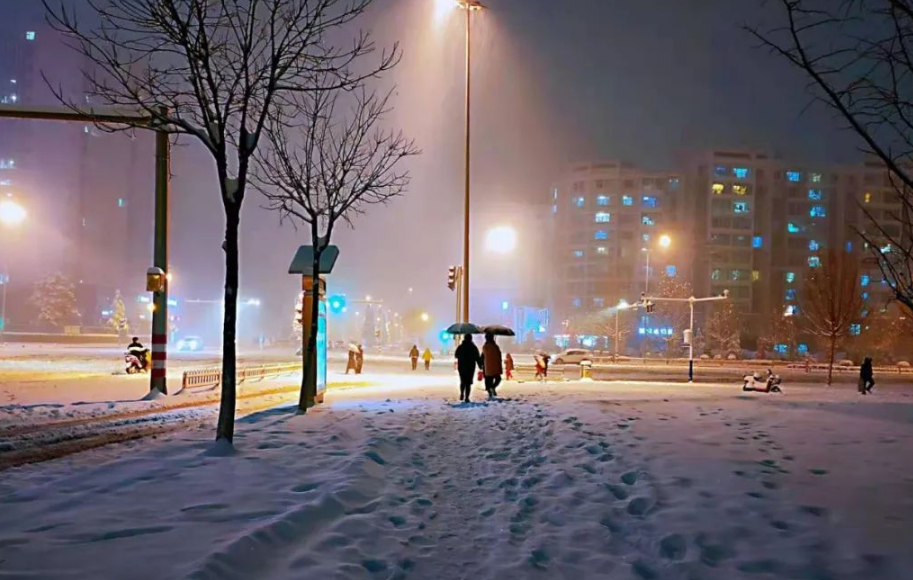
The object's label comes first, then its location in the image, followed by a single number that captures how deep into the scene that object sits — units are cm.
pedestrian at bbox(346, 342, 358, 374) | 3341
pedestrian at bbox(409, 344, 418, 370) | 3833
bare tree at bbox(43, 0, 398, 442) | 877
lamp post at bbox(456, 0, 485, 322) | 2445
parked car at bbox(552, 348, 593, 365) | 5538
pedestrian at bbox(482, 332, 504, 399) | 1764
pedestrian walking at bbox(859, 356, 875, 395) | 2686
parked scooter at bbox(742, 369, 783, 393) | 2488
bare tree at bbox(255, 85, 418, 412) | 1308
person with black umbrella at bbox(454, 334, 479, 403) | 1636
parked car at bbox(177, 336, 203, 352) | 6369
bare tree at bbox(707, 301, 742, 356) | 7360
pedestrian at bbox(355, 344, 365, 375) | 3304
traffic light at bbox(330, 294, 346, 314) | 4094
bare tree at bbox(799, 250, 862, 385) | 3591
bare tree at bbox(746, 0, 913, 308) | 571
